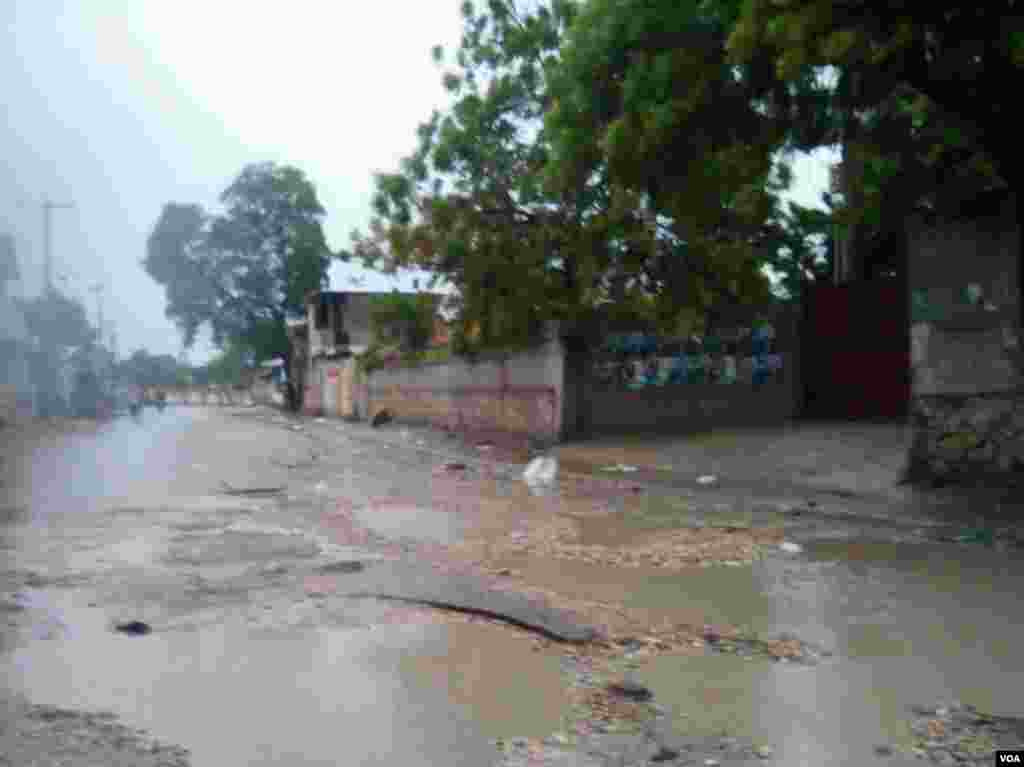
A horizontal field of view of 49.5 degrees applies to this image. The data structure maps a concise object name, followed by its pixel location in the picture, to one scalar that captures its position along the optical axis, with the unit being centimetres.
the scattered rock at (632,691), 496
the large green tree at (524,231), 1919
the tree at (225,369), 10450
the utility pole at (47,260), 3809
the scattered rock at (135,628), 605
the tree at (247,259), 5978
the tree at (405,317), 2488
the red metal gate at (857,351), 1922
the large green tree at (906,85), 972
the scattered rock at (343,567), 779
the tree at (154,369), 9881
